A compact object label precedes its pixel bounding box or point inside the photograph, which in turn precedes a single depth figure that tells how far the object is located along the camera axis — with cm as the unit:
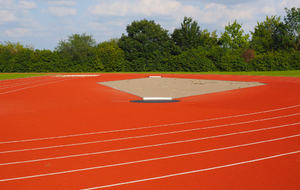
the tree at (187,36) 6000
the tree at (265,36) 6241
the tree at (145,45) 5012
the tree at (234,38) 6831
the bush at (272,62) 4338
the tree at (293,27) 5956
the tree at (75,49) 5003
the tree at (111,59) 5029
